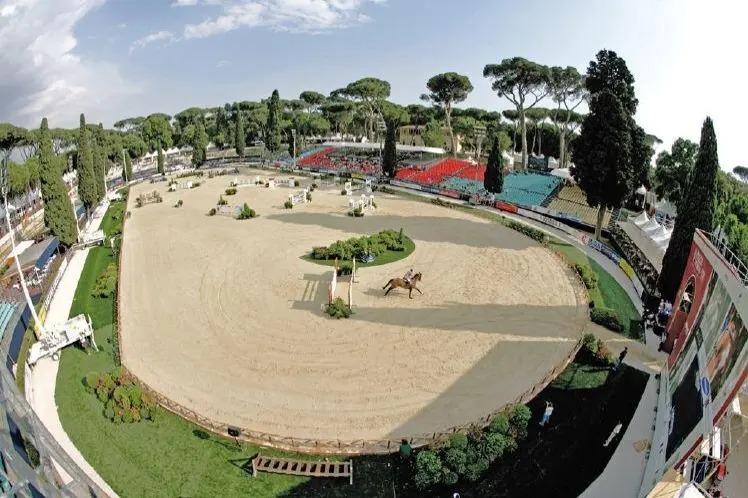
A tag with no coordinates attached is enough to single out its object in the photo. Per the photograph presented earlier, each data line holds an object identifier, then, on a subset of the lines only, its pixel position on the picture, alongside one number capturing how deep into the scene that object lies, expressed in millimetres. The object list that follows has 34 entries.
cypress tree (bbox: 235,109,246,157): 90562
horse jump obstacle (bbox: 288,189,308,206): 50428
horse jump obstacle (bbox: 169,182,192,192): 62422
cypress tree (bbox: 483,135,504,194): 48594
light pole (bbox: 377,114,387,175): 64825
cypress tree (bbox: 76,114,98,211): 40891
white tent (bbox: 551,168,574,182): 58878
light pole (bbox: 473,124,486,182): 58125
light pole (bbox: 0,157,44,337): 20656
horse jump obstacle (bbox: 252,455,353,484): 14000
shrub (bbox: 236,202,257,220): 44781
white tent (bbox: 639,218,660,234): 33969
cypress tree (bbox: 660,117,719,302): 23703
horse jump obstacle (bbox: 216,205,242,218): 46562
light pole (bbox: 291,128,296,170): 81475
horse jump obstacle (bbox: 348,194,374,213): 46438
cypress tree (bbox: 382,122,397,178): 61750
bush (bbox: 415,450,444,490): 13555
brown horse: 25938
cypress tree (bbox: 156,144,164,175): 76188
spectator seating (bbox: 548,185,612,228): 44753
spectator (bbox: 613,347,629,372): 19772
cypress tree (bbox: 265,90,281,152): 82125
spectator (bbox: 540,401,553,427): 16156
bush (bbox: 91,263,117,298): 27634
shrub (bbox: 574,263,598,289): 28188
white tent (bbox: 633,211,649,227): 35969
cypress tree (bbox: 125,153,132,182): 73488
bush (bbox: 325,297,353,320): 23828
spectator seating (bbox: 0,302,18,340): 20812
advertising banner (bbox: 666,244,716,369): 16066
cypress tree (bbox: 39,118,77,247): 30547
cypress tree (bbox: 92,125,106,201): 52469
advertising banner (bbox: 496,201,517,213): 48312
